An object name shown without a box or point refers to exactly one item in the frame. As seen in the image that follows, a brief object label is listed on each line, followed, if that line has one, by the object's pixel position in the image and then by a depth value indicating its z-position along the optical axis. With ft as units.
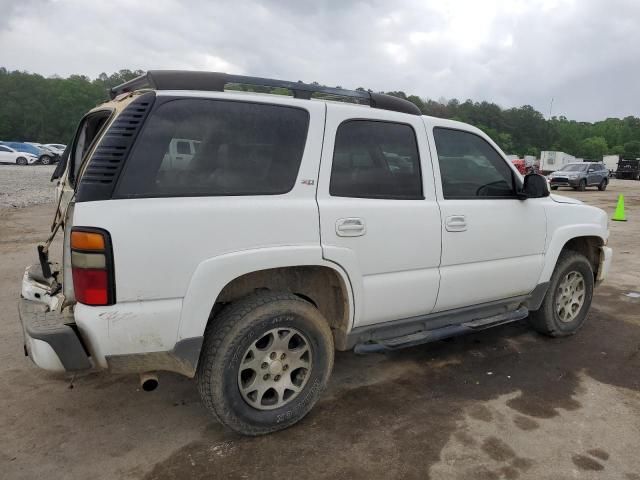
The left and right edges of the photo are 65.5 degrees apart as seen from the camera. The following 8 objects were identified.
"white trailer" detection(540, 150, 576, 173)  182.45
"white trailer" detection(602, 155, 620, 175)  166.87
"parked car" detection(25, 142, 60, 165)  121.35
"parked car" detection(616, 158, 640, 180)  144.87
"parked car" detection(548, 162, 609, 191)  85.30
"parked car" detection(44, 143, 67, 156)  133.03
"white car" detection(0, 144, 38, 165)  114.93
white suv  7.98
